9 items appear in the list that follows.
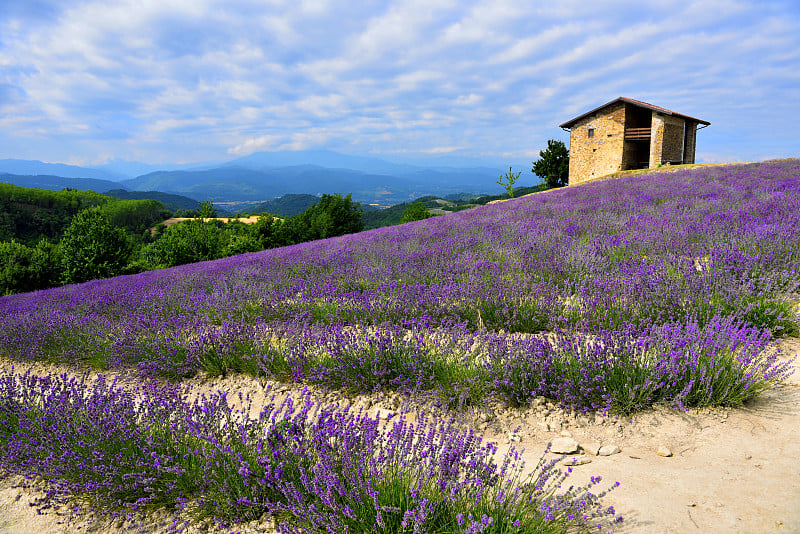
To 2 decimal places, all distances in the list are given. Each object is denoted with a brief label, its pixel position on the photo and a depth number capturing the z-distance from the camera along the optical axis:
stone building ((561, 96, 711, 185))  20.70
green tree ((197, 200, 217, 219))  30.39
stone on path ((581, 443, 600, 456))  1.90
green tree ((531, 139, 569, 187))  34.00
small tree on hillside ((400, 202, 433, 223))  37.85
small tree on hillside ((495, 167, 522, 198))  37.97
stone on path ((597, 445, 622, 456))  1.87
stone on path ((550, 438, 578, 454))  1.91
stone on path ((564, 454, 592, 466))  1.81
